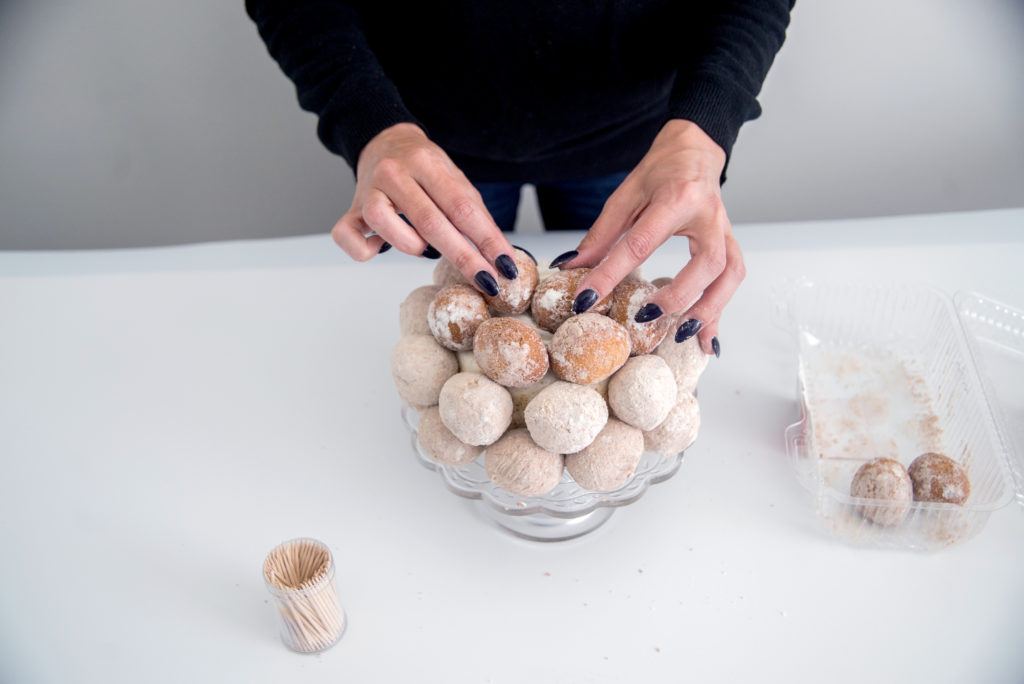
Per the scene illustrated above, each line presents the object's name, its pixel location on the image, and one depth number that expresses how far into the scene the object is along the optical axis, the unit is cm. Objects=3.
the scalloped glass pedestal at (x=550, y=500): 69
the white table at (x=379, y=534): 67
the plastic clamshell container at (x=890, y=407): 72
